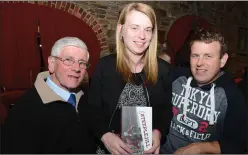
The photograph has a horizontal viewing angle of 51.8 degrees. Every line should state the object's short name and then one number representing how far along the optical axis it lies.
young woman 1.66
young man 1.72
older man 1.59
